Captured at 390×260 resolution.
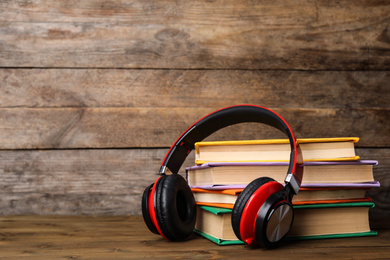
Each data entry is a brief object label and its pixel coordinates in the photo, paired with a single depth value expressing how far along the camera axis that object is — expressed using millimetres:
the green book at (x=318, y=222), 1181
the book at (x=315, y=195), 1198
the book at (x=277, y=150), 1209
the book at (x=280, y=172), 1207
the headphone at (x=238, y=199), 1116
